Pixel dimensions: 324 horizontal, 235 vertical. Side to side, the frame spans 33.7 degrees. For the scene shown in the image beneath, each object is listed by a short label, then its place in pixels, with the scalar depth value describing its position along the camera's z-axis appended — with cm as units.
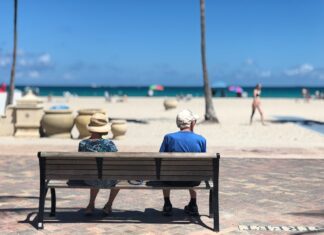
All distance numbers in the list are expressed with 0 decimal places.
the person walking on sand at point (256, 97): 2186
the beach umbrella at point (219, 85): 7465
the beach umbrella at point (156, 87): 8731
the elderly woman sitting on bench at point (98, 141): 596
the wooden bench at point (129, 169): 571
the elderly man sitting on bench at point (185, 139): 610
